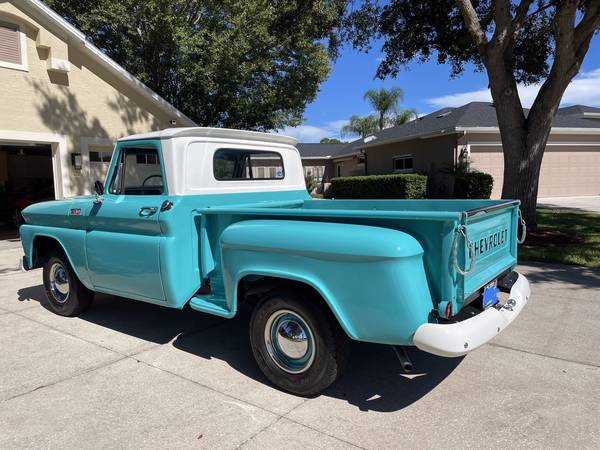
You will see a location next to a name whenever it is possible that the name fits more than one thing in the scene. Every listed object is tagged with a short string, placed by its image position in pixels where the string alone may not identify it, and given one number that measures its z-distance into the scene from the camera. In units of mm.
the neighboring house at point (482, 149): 18891
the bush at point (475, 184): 16938
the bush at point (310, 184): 23709
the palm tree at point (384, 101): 44375
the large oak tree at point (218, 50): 15641
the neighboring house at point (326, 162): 33750
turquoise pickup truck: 2936
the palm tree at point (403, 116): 43562
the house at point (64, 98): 10977
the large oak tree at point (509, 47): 9391
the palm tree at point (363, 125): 46812
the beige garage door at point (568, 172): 20375
